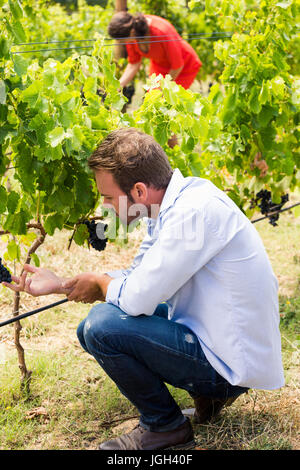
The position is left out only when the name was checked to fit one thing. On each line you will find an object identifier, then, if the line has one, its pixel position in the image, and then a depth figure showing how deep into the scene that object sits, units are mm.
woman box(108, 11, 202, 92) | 4465
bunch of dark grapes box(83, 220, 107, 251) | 2455
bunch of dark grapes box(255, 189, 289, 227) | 3260
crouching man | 1791
